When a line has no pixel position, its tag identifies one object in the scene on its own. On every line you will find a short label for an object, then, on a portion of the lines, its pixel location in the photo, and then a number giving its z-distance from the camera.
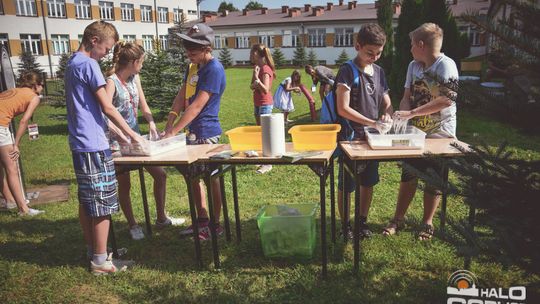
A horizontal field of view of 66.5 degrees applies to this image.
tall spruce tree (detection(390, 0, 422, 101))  10.49
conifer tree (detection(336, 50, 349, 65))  33.54
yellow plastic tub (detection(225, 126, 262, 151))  3.17
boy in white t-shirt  3.15
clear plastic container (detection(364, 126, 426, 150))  2.95
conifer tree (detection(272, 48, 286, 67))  35.69
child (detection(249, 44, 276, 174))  5.94
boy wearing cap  3.33
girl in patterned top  3.44
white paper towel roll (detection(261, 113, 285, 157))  2.85
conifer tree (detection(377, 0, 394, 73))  14.38
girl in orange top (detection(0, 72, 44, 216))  4.39
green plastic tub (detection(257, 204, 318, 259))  3.28
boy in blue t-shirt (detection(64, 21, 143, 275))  2.85
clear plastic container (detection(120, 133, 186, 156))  3.17
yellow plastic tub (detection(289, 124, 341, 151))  3.06
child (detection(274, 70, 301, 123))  9.47
